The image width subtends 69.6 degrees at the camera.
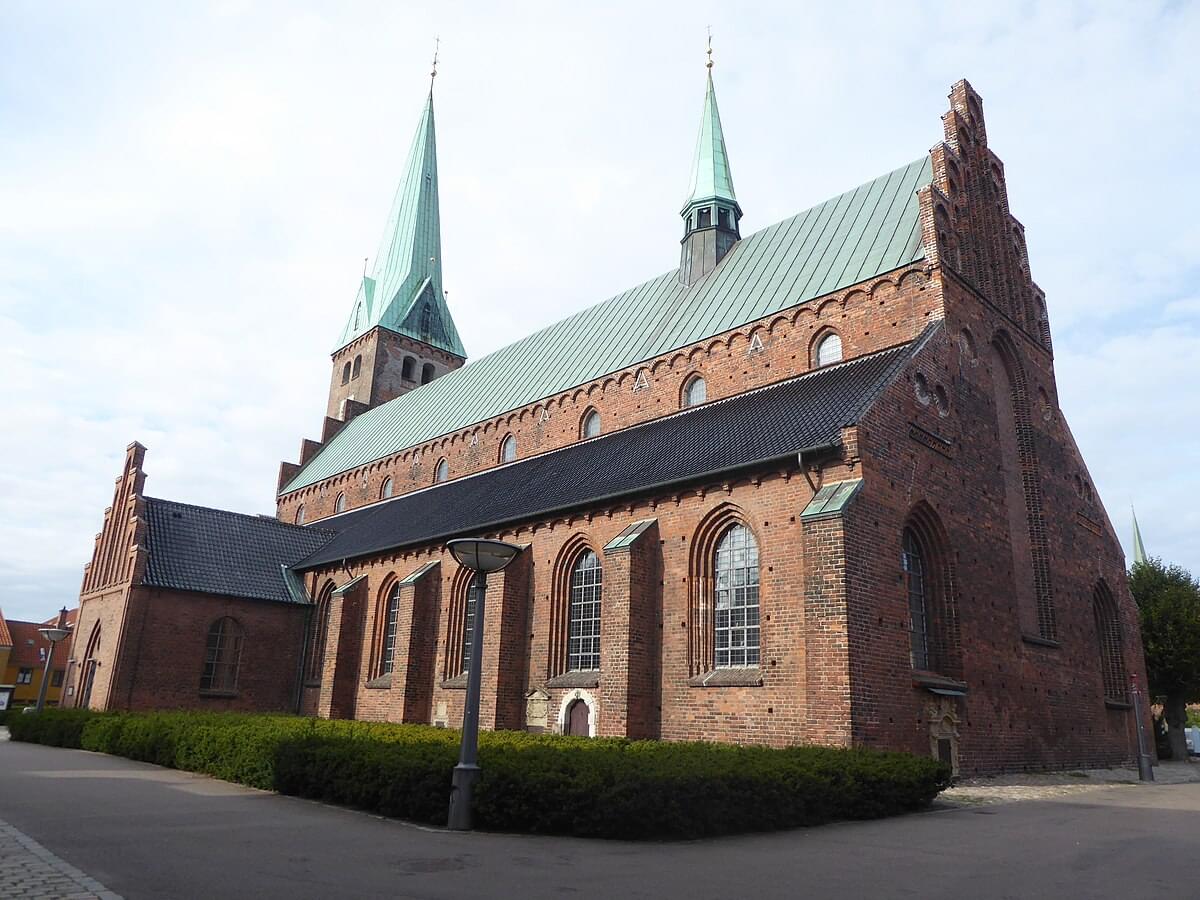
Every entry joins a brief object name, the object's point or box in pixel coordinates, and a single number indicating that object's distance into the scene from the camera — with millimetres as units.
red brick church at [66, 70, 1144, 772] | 16906
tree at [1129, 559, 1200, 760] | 33031
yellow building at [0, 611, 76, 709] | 70500
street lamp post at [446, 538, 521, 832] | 10688
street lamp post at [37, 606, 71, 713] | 29048
